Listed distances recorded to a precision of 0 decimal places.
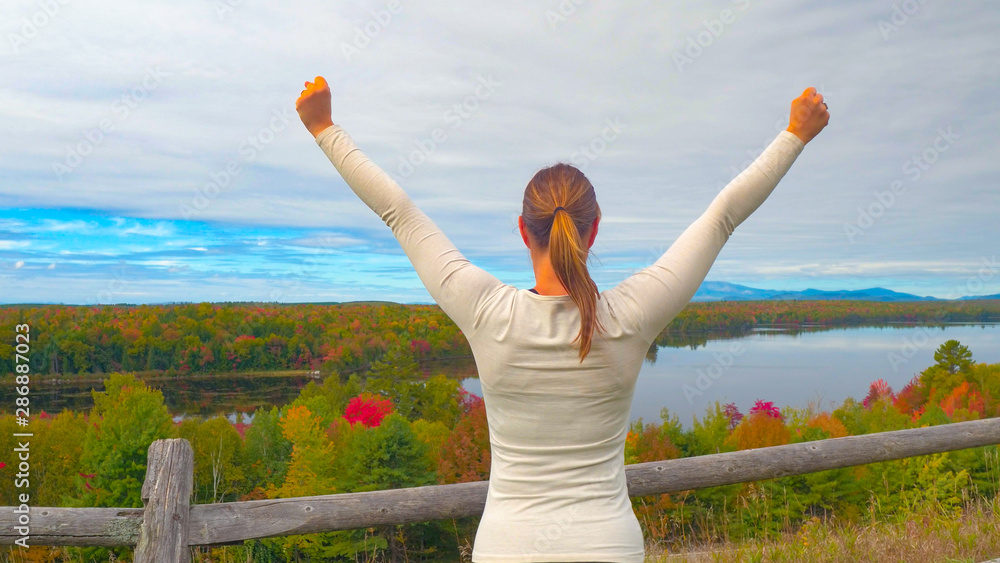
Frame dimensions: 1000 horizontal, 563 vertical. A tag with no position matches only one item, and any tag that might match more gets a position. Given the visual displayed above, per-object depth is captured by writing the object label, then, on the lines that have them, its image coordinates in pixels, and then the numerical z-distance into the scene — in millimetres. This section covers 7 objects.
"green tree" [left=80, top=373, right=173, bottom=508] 17250
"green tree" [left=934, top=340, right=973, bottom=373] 34062
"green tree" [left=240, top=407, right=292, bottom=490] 23547
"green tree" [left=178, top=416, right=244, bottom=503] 21469
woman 1230
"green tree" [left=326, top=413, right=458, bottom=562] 17000
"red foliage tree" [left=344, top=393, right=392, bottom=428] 30798
